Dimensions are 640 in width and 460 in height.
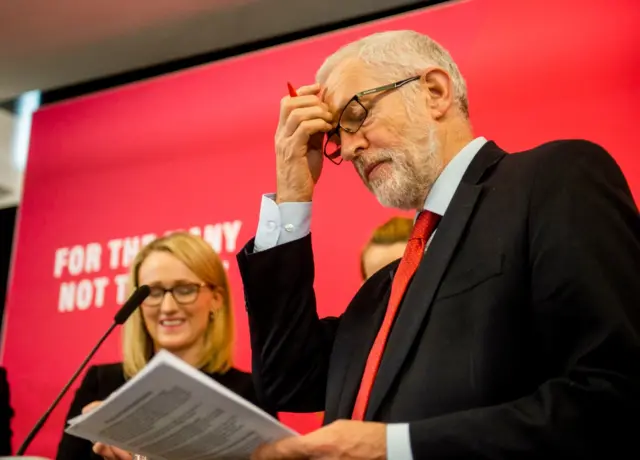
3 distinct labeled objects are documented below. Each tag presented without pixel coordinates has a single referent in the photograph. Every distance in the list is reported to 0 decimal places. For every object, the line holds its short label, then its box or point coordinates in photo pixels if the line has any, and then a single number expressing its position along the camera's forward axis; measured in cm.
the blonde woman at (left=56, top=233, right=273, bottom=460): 221
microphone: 148
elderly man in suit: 91
